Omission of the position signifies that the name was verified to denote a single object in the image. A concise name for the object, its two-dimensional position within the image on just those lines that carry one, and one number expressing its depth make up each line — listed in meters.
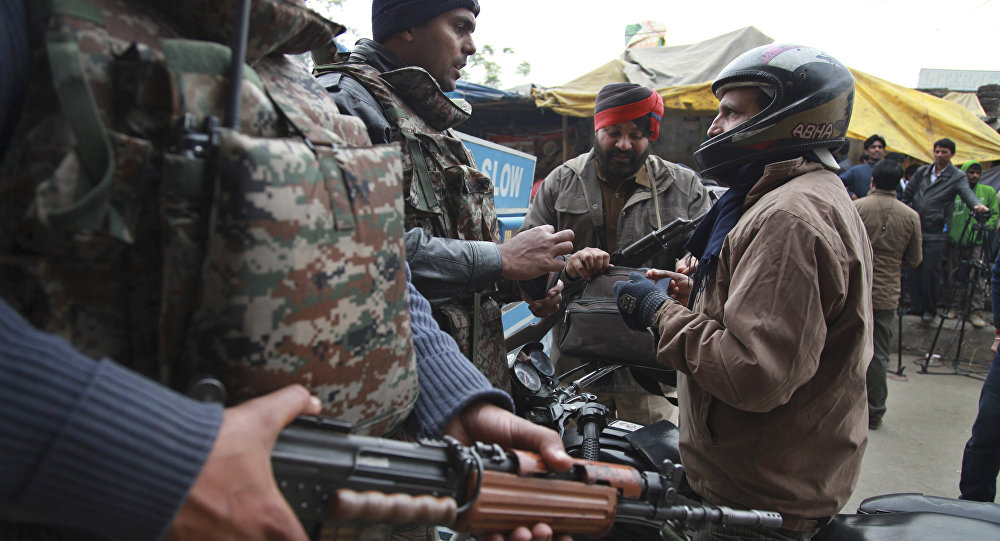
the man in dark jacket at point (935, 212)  7.56
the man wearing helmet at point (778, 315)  1.47
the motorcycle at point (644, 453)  1.62
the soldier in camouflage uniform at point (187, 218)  0.68
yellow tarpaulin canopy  8.37
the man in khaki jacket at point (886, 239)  5.19
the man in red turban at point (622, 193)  3.22
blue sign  3.07
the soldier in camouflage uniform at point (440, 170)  1.79
